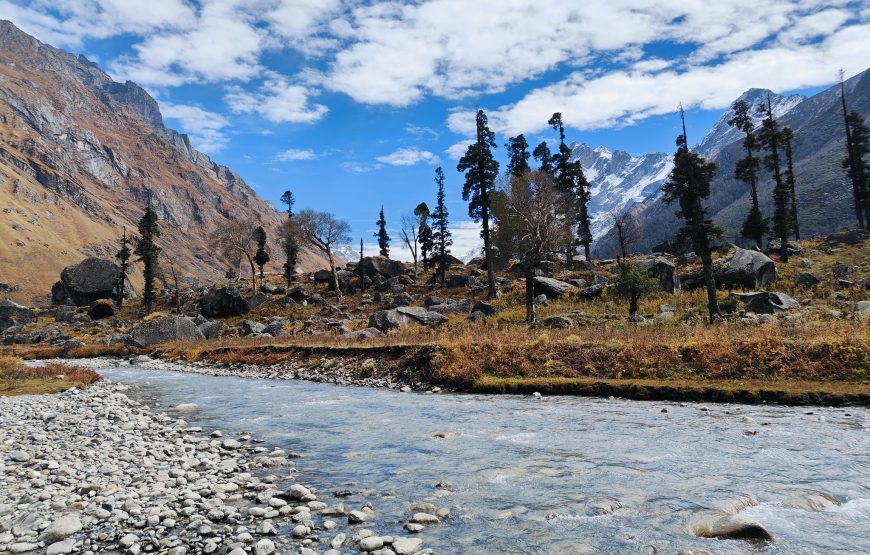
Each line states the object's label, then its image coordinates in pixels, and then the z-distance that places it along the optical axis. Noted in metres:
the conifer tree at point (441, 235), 71.94
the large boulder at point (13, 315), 66.69
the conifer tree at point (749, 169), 53.38
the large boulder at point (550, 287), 46.58
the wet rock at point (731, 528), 6.58
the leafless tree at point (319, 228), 75.62
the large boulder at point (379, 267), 77.88
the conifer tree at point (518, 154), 63.78
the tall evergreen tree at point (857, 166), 60.16
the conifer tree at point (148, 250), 78.38
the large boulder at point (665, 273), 40.66
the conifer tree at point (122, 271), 87.94
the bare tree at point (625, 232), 64.75
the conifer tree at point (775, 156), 50.38
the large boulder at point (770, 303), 28.69
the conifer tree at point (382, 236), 106.88
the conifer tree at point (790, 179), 51.92
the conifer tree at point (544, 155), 65.19
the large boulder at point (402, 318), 41.91
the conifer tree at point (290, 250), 77.81
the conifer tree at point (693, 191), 32.19
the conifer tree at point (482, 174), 52.31
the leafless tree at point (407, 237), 88.70
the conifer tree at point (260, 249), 97.38
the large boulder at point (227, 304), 68.19
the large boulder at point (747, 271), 37.06
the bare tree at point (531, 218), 40.44
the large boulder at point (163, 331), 51.25
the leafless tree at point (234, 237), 85.06
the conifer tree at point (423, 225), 89.11
